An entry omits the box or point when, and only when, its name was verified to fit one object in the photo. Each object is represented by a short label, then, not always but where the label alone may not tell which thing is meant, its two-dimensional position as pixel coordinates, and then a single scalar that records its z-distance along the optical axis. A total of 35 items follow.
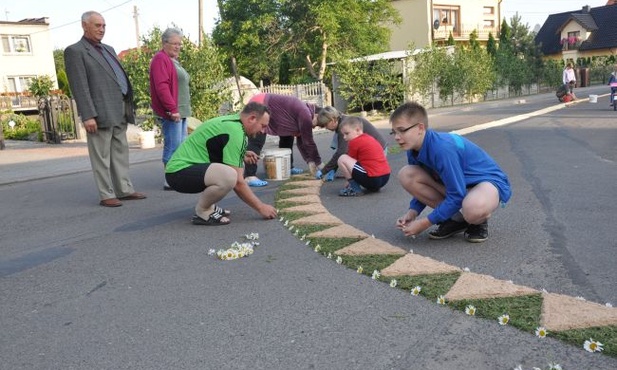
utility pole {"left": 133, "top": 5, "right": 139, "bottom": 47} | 48.09
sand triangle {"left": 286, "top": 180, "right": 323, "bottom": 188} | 7.18
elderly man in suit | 6.18
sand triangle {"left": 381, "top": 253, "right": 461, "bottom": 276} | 3.48
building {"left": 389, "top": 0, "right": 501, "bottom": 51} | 42.31
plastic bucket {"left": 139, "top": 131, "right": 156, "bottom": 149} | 14.70
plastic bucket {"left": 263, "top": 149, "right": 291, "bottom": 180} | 7.92
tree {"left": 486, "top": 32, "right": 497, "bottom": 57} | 38.08
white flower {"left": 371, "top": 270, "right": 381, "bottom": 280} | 3.50
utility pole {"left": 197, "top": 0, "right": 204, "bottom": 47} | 25.36
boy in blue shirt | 3.91
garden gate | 17.70
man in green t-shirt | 4.91
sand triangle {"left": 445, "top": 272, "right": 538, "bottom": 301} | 3.02
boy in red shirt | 6.33
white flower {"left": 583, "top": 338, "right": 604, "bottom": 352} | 2.38
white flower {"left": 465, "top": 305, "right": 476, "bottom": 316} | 2.85
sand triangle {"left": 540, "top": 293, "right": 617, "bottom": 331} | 2.60
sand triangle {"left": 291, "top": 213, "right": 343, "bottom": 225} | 5.05
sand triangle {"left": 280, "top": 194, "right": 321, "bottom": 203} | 6.13
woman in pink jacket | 7.03
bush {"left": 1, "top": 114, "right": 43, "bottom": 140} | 21.77
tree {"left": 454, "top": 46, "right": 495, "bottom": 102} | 29.11
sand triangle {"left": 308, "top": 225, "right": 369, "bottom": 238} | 4.52
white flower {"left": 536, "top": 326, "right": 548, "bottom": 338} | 2.55
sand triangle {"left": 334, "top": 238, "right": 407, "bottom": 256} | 3.99
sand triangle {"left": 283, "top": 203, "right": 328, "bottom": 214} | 5.60
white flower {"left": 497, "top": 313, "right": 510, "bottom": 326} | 2.71
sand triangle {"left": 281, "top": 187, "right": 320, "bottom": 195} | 6.70
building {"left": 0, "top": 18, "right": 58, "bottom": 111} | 42.66
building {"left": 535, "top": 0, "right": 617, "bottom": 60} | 57.44
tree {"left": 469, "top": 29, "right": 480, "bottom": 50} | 33.38
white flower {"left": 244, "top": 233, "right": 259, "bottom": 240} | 4.67
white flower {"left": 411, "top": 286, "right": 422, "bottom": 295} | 3.19
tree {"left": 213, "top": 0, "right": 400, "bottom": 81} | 32.75
